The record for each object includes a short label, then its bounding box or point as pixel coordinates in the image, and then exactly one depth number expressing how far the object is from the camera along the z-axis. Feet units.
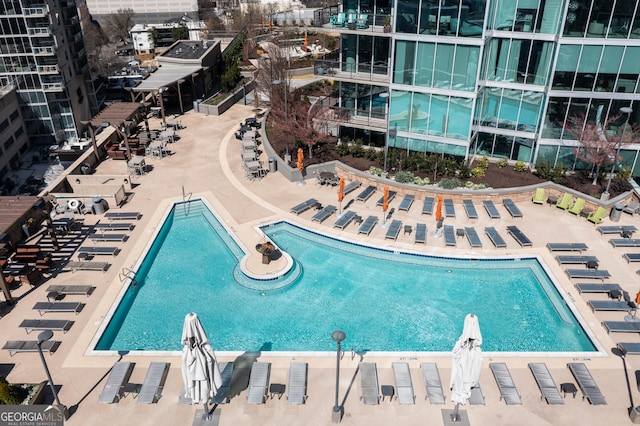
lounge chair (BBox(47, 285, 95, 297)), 72.79
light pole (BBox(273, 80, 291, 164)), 109.60
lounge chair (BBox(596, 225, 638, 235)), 86.63
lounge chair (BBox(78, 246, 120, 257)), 82.68
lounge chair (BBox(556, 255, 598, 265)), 79.10
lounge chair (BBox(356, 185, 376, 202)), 98.94
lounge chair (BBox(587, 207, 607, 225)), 89.66
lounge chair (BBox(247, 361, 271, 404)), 55.57
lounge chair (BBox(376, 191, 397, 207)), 97.19
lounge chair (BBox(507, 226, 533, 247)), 84.15
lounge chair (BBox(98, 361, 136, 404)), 55.93
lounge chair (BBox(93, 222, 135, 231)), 89.61
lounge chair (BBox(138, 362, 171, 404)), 55.77
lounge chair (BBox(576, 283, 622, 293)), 72.54
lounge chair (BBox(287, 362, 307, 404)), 55.67
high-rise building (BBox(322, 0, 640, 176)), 92.84
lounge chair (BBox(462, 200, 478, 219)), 92.12
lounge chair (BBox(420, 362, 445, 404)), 55.83
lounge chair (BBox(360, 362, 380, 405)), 55.93
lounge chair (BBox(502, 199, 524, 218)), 92.97
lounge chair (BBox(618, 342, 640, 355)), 61.85
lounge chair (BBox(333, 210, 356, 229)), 90.07
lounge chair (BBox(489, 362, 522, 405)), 55.47
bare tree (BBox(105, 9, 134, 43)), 356.38
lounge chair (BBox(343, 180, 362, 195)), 101.77
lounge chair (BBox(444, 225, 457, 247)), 84.53
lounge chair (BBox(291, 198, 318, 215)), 94.99
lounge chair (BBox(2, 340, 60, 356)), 62.44
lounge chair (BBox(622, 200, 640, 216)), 92.53
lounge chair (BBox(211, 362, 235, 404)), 56.18
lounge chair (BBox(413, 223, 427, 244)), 85.51
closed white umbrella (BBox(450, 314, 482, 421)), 46.28
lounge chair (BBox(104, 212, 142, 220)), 93.15
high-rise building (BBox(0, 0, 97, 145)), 155.22
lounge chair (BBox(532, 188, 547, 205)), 96.78
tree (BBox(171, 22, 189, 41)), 289.74
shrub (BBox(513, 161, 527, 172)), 104.88
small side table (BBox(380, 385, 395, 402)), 56.24
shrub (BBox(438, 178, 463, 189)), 98.94
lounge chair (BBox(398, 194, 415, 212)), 95.30
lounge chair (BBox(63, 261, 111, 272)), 78.48
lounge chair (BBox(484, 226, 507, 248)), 84.28
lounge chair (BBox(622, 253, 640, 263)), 79.56
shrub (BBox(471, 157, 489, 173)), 104.22
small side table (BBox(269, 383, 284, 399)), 56.44
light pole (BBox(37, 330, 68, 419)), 49.32
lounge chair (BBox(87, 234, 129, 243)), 86.02
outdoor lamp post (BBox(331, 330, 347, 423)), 51.43
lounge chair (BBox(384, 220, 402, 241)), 86.36
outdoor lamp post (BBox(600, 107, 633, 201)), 88.17
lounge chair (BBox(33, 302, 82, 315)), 69.26
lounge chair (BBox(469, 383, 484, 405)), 55.11
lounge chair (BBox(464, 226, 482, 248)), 84.12
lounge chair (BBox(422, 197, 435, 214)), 94.27
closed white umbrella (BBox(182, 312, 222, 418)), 47.42
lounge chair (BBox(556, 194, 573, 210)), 94.38
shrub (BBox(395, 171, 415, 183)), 101.19
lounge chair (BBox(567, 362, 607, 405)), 55.21
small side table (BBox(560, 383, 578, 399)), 56.39
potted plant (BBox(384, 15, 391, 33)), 101.09
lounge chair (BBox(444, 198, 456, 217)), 93.43
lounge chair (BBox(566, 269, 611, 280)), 75.25
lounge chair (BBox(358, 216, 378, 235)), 87.99
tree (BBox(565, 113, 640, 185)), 94.15
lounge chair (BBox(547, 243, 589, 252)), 82.02
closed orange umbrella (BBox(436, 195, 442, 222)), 86.05
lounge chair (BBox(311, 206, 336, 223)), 91.91
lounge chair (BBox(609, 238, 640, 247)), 83.92
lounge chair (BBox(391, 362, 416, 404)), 55.88
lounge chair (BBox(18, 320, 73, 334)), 66.08
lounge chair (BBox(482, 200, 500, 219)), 92.68
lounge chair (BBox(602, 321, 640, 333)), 64.95
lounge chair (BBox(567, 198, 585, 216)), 92.32
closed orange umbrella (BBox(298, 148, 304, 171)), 103.55
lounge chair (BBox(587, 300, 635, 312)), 68.85
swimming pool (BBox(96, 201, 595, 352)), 66.74
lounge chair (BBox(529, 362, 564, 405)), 55.47
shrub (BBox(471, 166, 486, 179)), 102.52
